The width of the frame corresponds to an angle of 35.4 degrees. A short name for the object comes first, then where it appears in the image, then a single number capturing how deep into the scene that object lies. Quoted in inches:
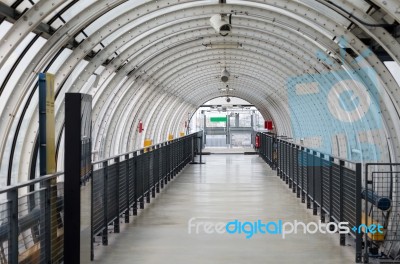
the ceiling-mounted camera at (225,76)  798.5
